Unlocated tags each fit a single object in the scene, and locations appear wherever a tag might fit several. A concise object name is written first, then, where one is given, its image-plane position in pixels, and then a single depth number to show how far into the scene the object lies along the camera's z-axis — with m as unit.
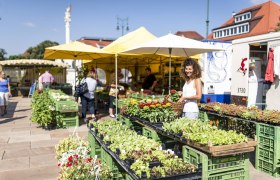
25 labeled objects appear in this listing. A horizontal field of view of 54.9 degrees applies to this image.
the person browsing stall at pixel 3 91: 10.44
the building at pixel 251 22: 44.47
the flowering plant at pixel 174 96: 7.21
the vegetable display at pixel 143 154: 2.86
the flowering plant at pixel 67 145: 4.36
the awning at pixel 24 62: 21.06
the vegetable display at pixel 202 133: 3.44
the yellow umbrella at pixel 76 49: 8.81
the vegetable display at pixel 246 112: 4.70
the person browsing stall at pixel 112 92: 9.84
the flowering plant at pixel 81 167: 3.06
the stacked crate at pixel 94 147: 4.80
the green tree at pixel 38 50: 52.60
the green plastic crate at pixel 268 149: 4.44
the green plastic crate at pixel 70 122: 8.31
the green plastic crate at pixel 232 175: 3.28
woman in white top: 4.94
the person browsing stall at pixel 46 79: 16.74
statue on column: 27.03
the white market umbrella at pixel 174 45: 6.90
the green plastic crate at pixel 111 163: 3.64
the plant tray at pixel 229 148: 3.24
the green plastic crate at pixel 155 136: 4.72
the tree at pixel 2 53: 53.58
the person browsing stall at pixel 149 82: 11.14
